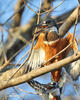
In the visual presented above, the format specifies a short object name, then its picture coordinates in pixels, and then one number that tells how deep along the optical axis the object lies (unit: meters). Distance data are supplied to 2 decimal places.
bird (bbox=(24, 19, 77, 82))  7.02
